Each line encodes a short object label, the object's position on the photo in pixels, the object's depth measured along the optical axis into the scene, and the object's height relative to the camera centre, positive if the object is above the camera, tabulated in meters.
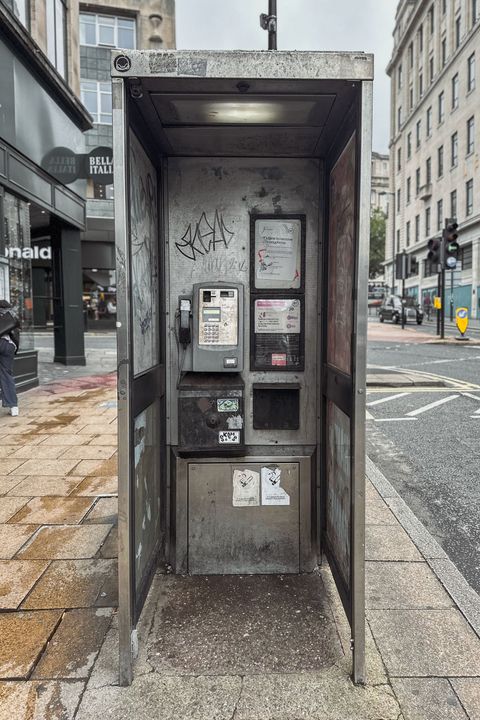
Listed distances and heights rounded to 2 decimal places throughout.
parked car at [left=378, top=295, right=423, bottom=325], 31.61 +0.39
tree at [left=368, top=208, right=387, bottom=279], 66.44 +9.27
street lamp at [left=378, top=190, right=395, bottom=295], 53.55 +8.06
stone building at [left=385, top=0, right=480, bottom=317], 36.72 +14.79
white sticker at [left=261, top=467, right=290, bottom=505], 3.13 -1.01
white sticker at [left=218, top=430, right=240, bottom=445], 3.00 -0.67
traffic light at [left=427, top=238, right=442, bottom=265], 18.57 +2.39
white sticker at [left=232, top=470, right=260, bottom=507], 3.13 -1.01
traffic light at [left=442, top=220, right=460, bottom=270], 17.81 +2.44
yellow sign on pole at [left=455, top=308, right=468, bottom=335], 18.84 -0.06
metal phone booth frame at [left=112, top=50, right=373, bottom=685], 2.22 +0.18
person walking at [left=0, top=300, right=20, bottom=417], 6.92 -0.44
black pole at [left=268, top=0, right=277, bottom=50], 6.62 +3.66
